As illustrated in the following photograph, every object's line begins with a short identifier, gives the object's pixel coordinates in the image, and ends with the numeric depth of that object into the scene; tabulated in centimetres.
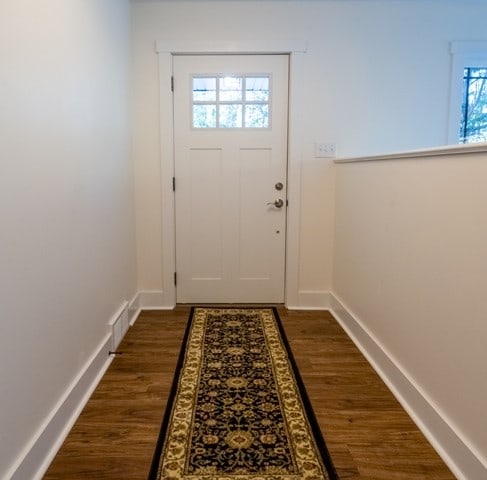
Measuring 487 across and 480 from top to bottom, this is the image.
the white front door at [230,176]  338
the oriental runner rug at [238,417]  166
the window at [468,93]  332
